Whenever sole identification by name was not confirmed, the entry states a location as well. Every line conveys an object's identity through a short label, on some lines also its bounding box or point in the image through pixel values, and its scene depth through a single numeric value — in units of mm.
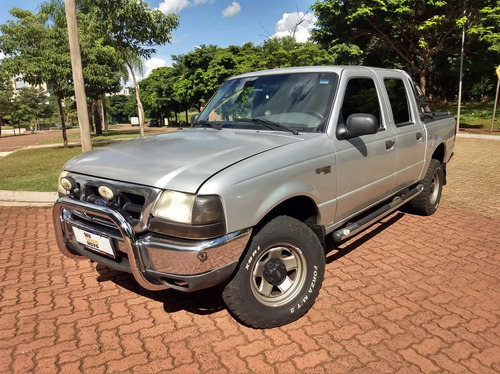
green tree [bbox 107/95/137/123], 87706
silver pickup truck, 2229
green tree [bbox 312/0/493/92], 21141
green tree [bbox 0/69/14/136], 48725
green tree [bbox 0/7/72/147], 13305
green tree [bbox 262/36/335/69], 23609
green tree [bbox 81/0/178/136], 17188
